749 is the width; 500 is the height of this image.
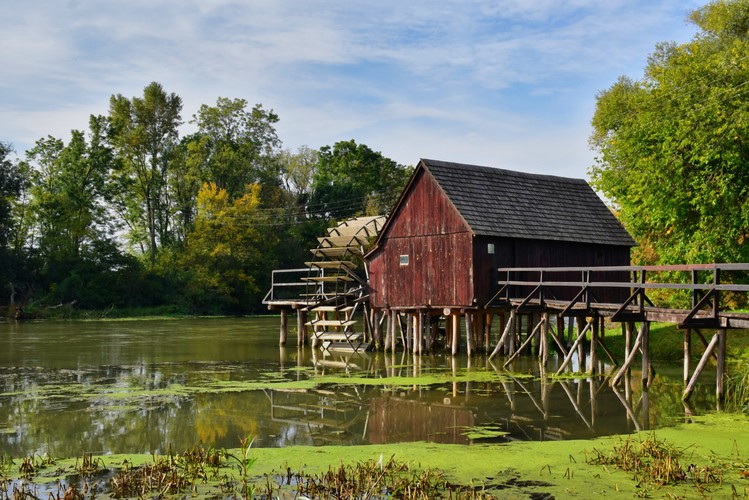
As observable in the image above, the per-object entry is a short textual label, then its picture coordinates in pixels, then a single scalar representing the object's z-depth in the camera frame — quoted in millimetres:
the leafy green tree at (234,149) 66500
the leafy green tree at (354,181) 69312
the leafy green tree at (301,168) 80062
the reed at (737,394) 14469
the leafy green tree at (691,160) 26953
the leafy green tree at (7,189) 55219
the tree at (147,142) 63906
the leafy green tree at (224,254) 59906
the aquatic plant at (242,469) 7774
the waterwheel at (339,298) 30047
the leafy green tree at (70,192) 58281
